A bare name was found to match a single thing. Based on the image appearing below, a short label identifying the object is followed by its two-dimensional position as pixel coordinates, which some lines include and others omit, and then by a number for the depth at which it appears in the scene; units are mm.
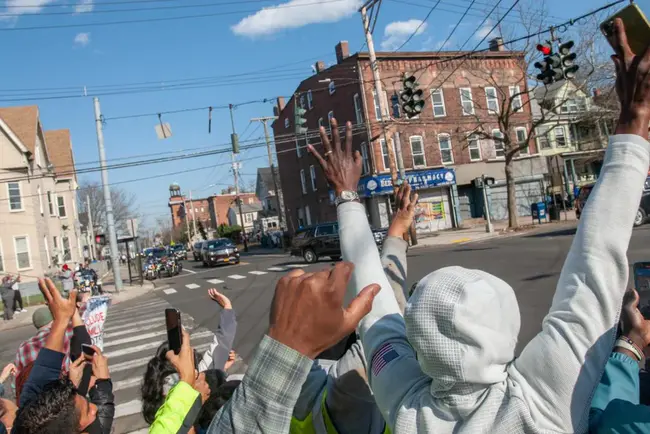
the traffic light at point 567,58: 13443
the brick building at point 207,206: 114181
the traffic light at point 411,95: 17594
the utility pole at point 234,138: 22906
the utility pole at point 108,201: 24031
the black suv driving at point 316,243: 24984
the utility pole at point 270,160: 37922
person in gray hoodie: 1271
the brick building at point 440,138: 33344
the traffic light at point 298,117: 19784
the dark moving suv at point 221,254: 31938
